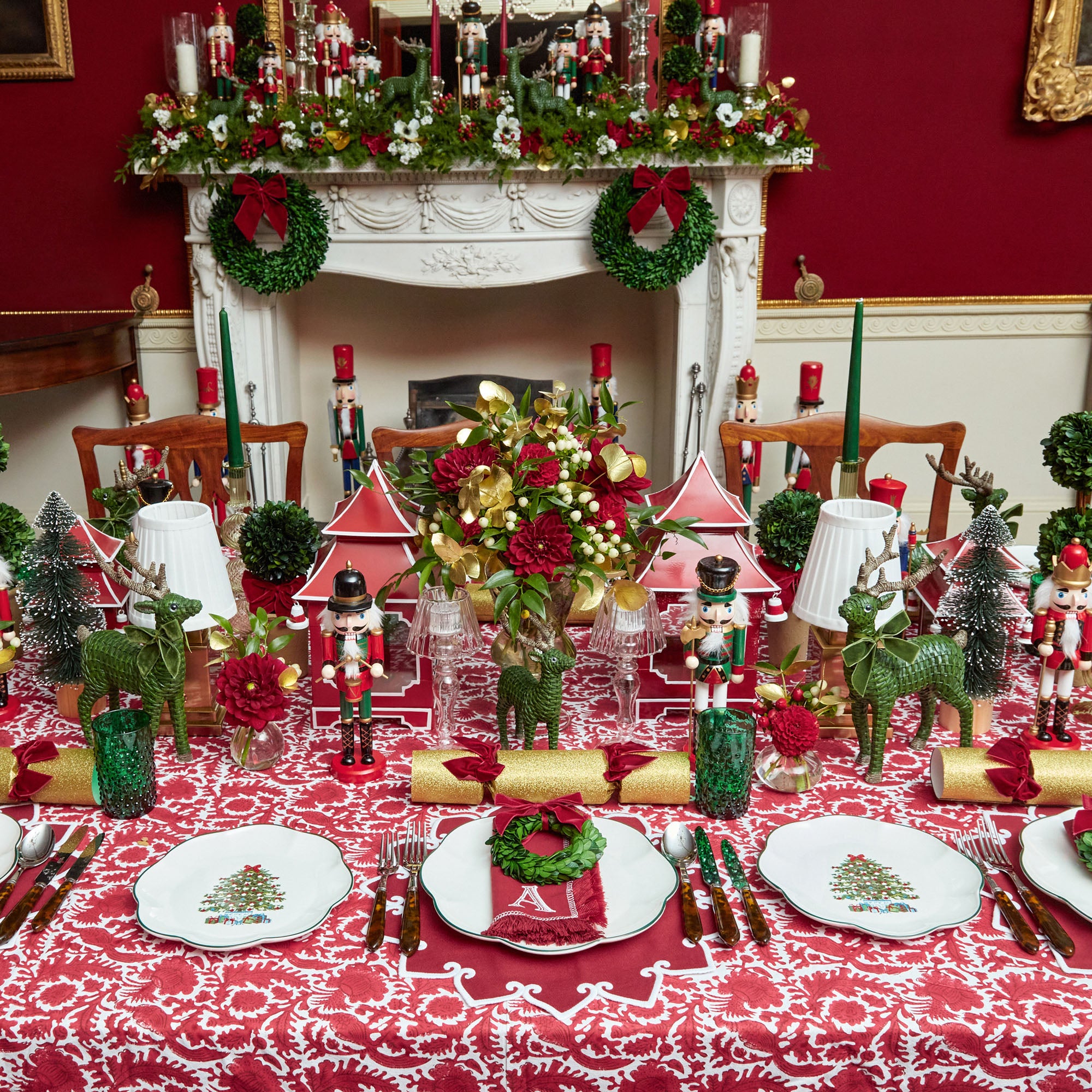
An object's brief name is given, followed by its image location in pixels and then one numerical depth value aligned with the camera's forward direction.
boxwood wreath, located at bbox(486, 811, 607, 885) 0.94
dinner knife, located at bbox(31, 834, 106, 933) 0.92
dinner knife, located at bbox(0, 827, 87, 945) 0.90
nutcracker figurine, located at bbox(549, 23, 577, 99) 3.26
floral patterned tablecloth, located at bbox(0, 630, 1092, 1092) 0.81
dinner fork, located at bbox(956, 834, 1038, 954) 0.89
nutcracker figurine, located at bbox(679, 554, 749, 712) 1.15
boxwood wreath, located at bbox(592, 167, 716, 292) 3.37
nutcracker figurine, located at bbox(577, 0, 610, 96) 3.28
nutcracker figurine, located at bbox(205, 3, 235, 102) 3.33
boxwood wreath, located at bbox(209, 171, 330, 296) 3.41
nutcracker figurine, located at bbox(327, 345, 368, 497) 3.22
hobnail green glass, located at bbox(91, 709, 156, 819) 1.07
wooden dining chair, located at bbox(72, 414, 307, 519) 2.27
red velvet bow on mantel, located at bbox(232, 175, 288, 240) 3.30
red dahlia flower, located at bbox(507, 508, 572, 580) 1.11
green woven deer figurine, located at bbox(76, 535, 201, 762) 1.16
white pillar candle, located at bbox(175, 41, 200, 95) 3.36
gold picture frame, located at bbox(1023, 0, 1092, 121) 3.50
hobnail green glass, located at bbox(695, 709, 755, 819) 1.08
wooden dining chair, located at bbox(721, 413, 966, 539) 2.26
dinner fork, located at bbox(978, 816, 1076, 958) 0.89
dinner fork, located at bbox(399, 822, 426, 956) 0.90
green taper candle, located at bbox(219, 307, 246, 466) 1.35
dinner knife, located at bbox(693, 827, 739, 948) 0.89
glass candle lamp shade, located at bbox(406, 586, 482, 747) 1.20
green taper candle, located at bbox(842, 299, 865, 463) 1.36
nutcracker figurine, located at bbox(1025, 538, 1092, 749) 1.15
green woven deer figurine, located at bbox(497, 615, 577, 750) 1.18
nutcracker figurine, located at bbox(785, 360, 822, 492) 2.55
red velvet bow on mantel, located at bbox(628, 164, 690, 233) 3.28
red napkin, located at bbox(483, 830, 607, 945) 0.88
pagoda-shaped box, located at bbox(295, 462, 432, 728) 1.30
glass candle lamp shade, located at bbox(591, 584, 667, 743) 1.22
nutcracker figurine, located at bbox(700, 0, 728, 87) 3.33
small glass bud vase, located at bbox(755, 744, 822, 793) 1.15
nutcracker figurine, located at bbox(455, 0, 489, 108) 3.10
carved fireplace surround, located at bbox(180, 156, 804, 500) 3.45
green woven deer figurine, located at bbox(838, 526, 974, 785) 1.15
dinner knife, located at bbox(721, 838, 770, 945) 0.90
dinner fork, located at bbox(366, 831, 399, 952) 0.90
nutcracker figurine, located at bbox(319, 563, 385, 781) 1.15
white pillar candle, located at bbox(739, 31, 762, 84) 3.32
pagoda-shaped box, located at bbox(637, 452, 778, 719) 1.32
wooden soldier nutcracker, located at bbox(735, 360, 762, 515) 2.81
